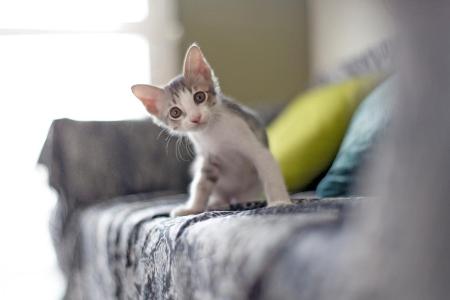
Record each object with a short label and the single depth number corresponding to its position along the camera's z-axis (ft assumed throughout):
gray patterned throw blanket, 2.34
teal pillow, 3.96
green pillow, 4.61
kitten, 3.70
